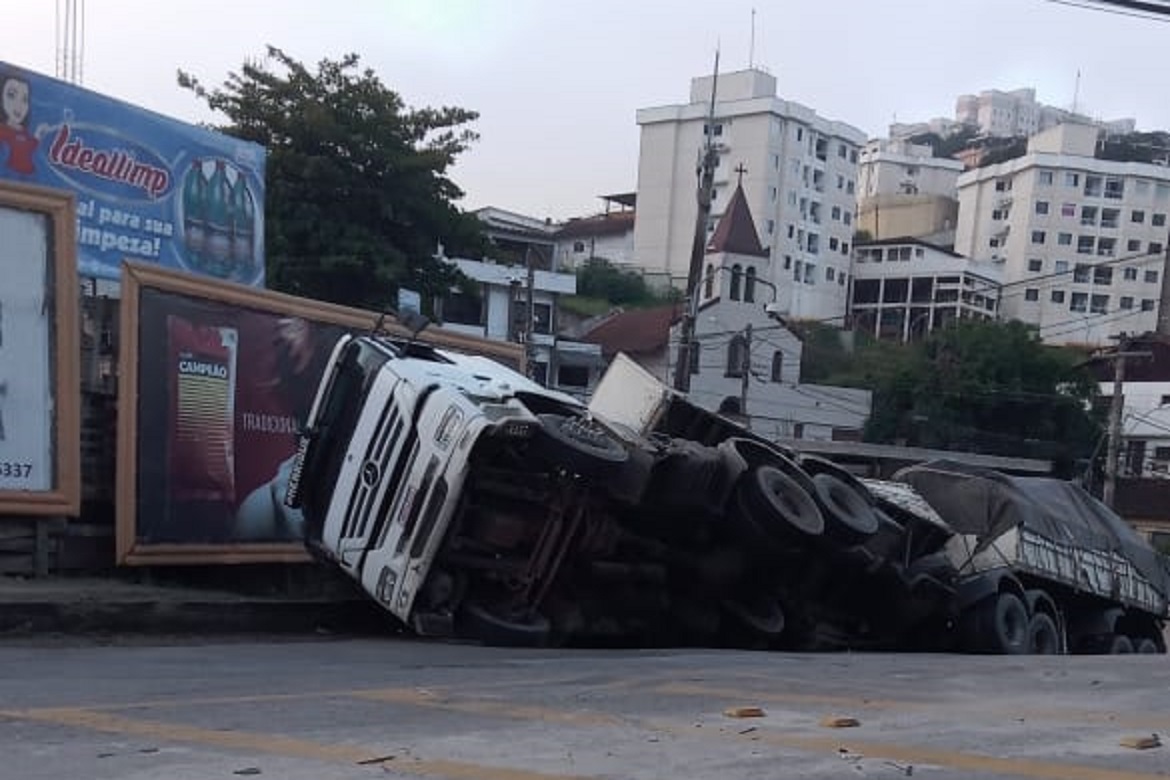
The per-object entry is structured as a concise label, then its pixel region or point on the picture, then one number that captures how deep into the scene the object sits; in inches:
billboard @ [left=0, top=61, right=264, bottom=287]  607.2
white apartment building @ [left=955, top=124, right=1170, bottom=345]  4441.4
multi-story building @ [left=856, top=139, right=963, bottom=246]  5403.5
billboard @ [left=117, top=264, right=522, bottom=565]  451.5
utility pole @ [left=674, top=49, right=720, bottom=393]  966.4
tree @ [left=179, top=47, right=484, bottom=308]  897.5
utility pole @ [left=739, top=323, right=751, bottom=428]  1690.1
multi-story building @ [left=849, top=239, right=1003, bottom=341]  4163.4
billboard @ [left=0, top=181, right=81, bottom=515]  426.9
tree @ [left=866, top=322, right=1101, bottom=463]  2266.2
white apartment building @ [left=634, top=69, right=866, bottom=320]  4119.1
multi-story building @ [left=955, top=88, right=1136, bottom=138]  6680.1
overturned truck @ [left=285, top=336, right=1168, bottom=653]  394.6
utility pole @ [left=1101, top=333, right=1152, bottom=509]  1499.8
